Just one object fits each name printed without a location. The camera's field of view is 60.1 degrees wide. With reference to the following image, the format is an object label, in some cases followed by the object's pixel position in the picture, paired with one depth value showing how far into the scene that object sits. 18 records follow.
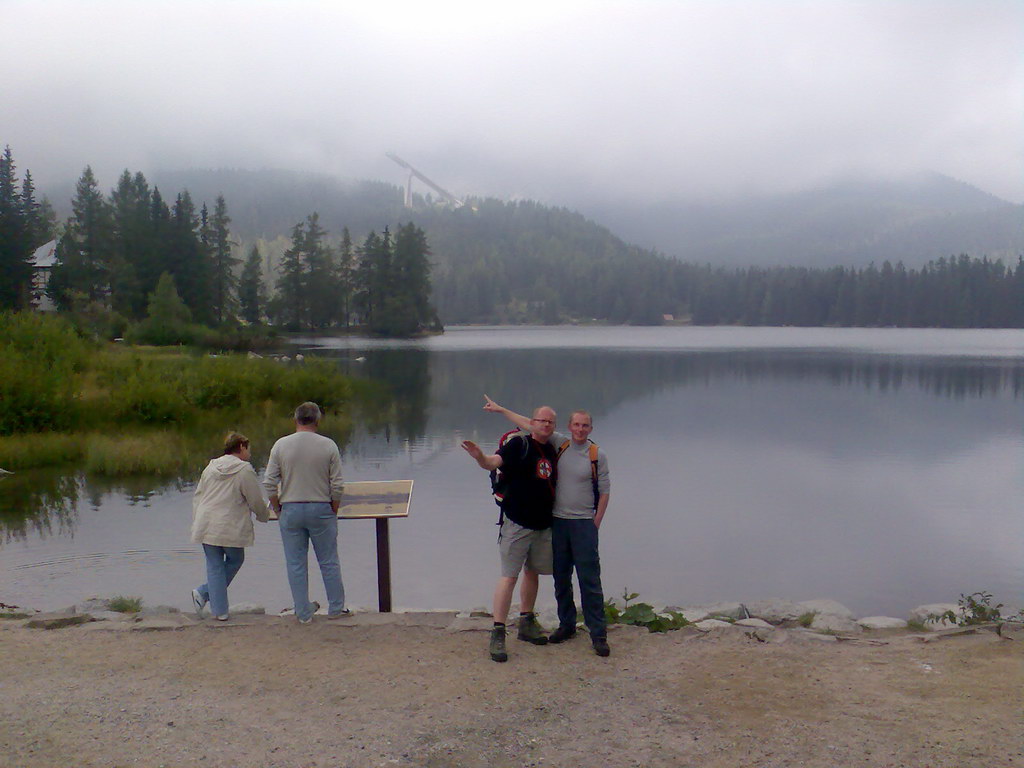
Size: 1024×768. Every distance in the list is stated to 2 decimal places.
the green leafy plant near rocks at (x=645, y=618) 8.02
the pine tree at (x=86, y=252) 72.38
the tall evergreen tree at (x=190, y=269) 74.25
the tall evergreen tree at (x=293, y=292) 103.81
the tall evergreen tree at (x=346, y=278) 110.94
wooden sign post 8.34
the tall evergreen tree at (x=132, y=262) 70.75
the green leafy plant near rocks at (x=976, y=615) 8.86
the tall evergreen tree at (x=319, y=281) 105.19
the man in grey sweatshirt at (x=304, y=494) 7.84
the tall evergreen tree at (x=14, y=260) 60.69
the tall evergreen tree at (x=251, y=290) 96.81
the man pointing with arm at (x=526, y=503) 7.10
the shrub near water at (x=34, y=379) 20.97
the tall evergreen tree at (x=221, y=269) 85.50
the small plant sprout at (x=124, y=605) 9.42
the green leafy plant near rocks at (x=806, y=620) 9.32
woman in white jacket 8.05
